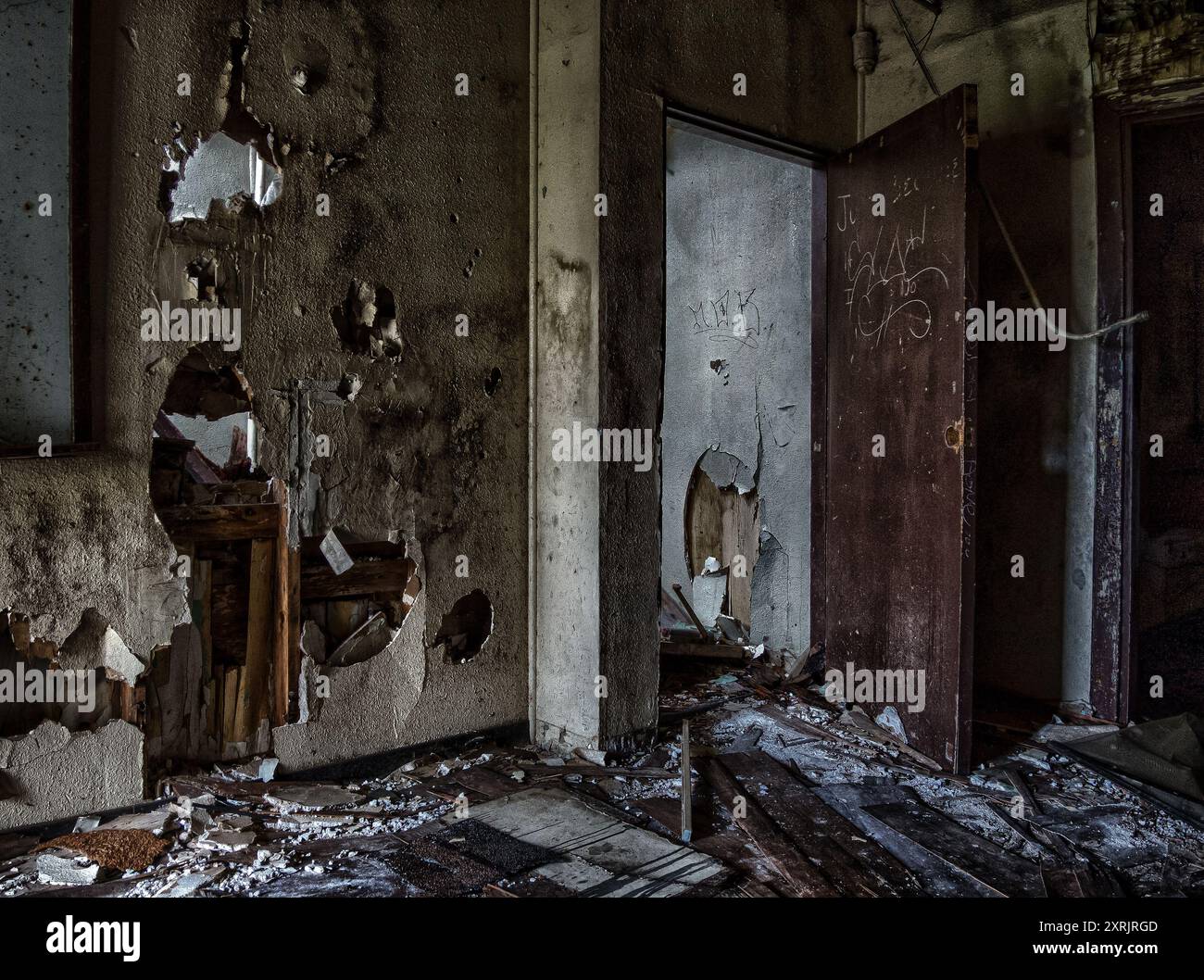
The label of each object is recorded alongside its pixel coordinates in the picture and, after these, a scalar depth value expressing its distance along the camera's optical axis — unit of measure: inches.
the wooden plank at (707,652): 180.2
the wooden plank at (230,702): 107.3
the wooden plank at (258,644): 109.0
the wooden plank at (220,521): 102.3
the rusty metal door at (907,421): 119.5
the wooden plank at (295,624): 110.1
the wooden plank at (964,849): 89.0
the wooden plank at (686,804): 99.1
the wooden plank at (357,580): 112.7
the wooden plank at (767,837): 88.7
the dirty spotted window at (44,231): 90.4
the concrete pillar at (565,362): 123.9
